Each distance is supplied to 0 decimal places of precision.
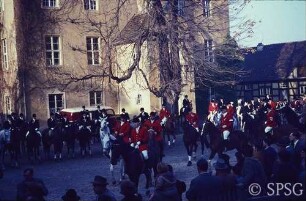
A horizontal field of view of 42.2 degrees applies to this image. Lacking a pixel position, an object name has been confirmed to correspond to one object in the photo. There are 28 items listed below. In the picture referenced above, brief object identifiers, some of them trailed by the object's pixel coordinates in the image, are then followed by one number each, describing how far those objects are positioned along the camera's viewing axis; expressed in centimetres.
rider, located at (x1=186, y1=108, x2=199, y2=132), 1734
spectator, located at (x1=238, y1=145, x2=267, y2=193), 784
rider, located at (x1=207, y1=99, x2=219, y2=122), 2312
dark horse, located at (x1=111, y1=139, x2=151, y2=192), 1115
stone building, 2620
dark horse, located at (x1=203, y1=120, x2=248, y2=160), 1421
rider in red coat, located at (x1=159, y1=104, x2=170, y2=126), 2064
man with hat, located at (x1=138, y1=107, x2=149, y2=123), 1496
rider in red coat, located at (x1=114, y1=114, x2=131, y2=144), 1367
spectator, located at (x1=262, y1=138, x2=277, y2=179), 919
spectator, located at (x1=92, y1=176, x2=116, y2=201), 683
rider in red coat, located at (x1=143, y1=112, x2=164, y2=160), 1463
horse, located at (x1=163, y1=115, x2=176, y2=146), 2030
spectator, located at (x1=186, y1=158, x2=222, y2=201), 671
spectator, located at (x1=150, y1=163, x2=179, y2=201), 708
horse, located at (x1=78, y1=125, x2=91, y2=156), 1839
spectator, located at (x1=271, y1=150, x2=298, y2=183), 763
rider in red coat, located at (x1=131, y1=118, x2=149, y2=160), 1254
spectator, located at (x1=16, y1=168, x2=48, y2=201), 636
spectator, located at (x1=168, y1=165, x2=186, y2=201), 773
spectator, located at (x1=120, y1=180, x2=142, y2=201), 655
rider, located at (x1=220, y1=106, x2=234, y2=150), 1574
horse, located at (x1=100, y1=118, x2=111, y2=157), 1372
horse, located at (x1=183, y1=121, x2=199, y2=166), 1520
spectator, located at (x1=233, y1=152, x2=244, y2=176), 922
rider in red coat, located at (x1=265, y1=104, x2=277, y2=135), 1747
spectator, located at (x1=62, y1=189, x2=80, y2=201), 650
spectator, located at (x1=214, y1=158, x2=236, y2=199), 701
